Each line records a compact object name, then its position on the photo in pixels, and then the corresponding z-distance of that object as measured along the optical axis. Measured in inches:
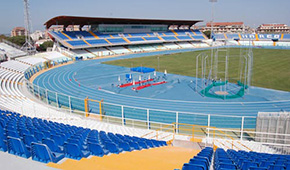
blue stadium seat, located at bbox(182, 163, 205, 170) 165.8
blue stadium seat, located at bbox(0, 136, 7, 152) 212.7
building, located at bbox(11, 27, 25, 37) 6284.5
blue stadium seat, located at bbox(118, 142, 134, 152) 291.3
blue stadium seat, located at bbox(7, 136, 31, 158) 193.9
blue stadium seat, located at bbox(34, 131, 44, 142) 258.6
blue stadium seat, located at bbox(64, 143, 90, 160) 225.9
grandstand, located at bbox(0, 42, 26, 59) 1632.3
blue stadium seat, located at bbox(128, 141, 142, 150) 307.3
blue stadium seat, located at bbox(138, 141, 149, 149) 320.8
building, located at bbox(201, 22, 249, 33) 4404.0
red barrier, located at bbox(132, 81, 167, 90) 909.8
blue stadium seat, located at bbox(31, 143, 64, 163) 183.3
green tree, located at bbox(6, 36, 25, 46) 2556.6
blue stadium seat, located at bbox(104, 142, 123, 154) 269.7
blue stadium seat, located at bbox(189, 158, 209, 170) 183.0
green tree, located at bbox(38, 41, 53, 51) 2743.6
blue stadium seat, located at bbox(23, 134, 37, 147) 227.5
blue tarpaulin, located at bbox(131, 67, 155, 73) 1252.4
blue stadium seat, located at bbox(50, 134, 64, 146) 254.1
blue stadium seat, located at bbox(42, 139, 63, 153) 222.7
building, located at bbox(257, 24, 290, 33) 5215.1
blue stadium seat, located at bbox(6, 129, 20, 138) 247.3
